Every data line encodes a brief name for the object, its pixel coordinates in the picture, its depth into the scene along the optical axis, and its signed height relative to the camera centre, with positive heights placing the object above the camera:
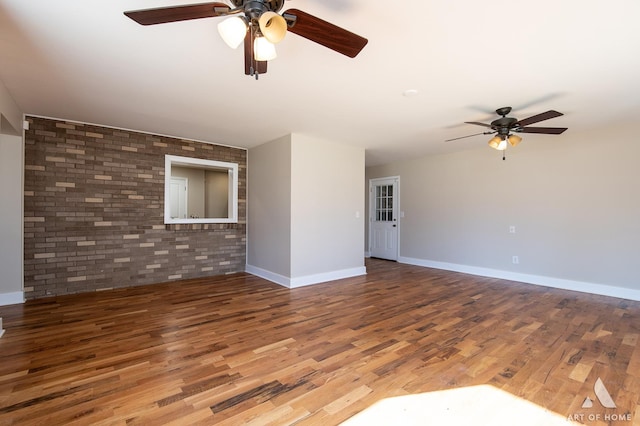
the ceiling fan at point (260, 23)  1.45 +1.00
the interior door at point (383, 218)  7.03 -0.11
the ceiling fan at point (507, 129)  3.44 +1.03
